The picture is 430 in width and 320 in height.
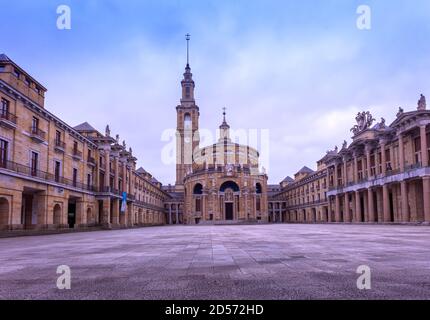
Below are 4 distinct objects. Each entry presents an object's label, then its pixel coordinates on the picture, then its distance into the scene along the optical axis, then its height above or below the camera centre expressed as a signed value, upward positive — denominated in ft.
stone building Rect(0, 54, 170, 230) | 90.27 +13.09
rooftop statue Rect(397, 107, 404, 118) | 131.64 +31.85
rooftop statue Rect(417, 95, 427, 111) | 121.90 +32.31
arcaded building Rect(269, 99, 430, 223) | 124.88 +12.57
